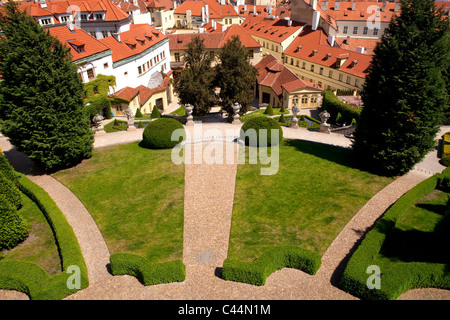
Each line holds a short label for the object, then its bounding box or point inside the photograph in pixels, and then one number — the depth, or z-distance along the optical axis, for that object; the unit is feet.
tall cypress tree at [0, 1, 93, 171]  67.51
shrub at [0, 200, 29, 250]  51.96
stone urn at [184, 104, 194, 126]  107.76
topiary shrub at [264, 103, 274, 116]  136.36
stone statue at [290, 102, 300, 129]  107.96
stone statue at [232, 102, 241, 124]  108.88
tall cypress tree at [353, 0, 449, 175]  63.67
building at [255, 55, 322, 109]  151.12
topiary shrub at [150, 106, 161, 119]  133.18
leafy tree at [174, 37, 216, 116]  110.83
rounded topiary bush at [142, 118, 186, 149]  88.89
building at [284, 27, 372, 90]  160.35
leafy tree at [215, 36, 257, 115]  111.14
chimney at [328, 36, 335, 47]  188.34
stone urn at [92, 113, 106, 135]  101.94
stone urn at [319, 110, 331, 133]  101.01
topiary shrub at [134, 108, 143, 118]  136.44
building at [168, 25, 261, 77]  198.93
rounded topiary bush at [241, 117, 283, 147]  88.69
